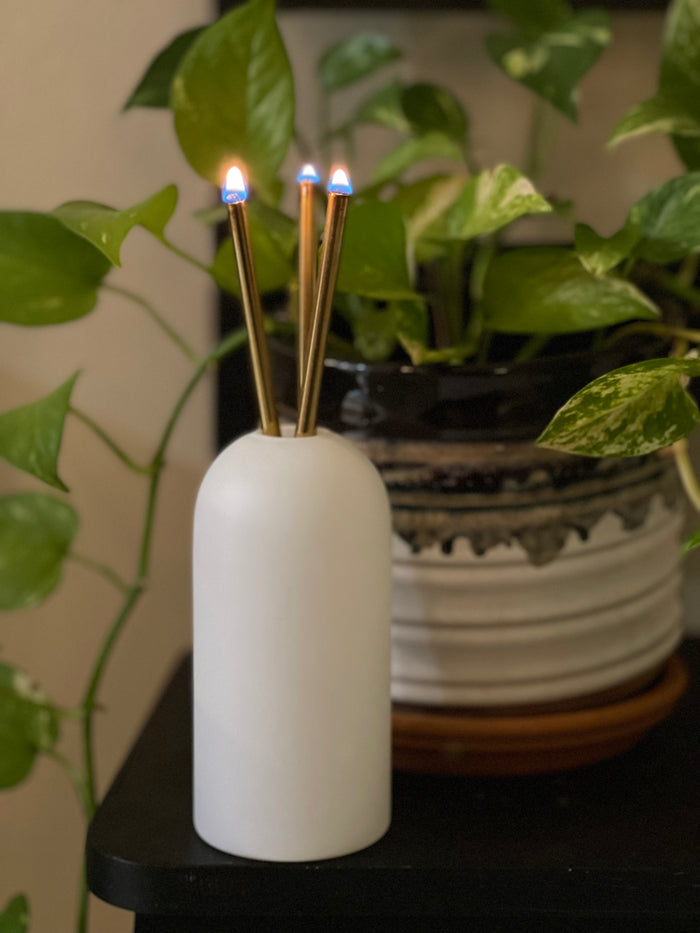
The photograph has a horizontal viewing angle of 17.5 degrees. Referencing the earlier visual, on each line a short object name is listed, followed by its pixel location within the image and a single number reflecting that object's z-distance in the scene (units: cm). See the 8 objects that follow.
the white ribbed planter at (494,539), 84
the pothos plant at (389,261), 79
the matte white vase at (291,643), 78
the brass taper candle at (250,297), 77
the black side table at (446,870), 80
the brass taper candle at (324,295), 77
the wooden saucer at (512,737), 86
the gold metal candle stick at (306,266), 82
